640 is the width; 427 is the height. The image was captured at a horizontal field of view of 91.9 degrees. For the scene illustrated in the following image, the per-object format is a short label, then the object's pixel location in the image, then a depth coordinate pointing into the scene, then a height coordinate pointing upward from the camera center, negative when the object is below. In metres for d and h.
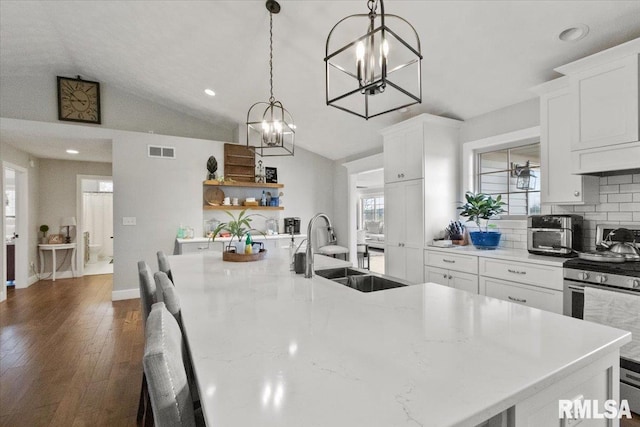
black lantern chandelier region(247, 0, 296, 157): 2.50 +0.68
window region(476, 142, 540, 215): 3.27 +0.40
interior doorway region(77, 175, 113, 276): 8.33 -0.22
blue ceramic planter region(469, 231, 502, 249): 3.23 -0.30
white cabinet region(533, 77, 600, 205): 2.54 +0.49
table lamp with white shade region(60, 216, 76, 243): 6.12 -0.19
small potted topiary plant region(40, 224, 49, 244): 5.95 -0.34
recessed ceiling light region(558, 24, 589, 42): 2.21 +1.30
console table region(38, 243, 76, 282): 5.84 -0.69
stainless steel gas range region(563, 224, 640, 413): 1.93 -0.49
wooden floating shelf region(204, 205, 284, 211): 5.39 +0.08
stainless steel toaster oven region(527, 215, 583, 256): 2.55 -0.21
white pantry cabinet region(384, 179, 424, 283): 3.61 -0.22
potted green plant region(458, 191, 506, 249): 3.24 -0.02
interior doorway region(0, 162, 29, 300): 5.35 -0.49
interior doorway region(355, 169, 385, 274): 7.66 -0.10
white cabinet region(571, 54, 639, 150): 2.11 +0.76
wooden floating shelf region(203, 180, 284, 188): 5.32 +0.51
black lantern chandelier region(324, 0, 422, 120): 1.18 +1.39
